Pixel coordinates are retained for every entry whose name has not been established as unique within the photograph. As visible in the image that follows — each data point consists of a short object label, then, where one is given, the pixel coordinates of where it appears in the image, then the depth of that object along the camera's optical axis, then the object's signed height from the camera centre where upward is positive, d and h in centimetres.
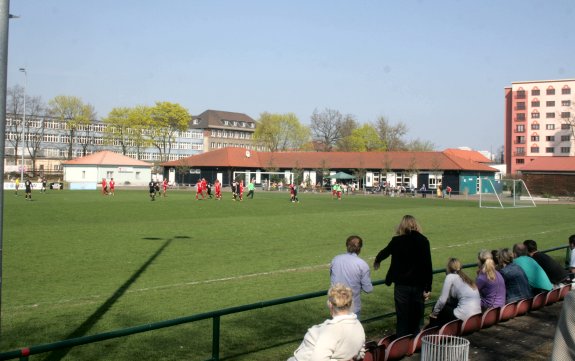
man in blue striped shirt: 707 -107
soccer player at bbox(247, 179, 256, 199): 5162 -85
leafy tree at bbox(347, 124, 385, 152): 11088 +707
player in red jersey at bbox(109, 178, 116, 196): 5503 -101
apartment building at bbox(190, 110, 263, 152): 14350 +1214
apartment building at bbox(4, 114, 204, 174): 9212 +553
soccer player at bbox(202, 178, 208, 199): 5016 -61
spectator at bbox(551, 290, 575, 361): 279 -71
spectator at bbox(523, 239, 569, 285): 1070 -152
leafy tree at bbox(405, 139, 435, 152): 11858 +658
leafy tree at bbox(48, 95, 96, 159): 9612 +1030
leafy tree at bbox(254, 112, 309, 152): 11450 +866
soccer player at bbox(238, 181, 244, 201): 4666 -85
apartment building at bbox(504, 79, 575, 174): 10538 +1063
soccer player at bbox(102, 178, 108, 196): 5534 -92
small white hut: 8306 +105
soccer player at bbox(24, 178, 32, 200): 4241 -96
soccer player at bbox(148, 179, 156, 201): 4508 -87
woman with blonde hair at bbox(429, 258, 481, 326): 789 -155
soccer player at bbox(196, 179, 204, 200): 4969 -84
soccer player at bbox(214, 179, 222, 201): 5025 -93
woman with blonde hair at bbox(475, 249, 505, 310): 866 -149
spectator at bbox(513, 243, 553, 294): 1009 -155
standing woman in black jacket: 719 -109
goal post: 4921 -167
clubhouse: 7444 +140
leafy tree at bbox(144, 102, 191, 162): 10125 +947
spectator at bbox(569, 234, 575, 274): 1182 -151
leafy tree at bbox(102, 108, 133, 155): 10230 +887
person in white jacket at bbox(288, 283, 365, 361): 459 -119
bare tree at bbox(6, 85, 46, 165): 8712 +804
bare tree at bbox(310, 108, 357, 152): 11738 +956
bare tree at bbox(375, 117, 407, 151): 11189 +825
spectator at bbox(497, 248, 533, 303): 948 -159
